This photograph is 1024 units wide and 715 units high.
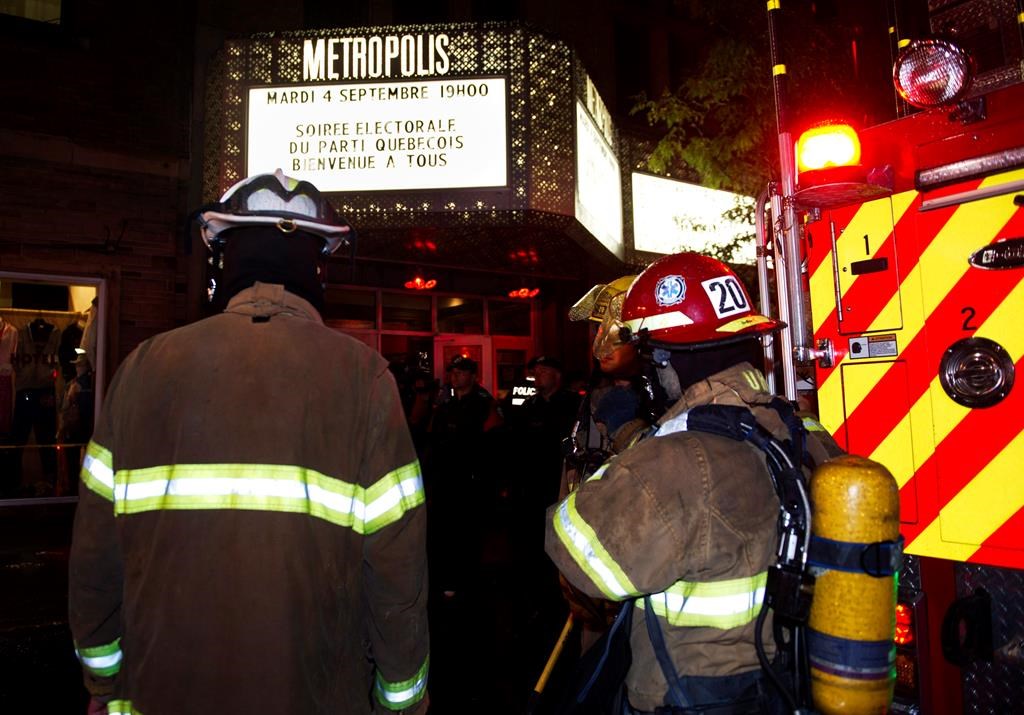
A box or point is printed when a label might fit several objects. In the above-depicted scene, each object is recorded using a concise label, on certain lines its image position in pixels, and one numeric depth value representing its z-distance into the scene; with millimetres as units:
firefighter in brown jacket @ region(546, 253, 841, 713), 1669
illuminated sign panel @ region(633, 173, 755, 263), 11961
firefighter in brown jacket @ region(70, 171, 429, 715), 1593
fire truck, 2352
